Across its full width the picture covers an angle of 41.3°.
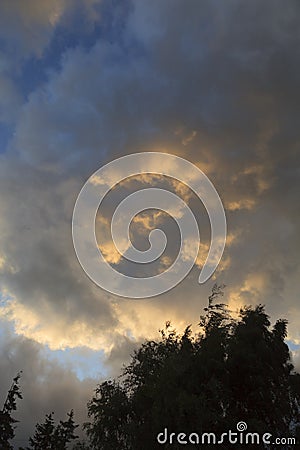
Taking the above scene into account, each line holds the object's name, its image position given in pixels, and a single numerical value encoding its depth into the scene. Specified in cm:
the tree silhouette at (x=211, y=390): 2597
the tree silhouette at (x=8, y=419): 5603
